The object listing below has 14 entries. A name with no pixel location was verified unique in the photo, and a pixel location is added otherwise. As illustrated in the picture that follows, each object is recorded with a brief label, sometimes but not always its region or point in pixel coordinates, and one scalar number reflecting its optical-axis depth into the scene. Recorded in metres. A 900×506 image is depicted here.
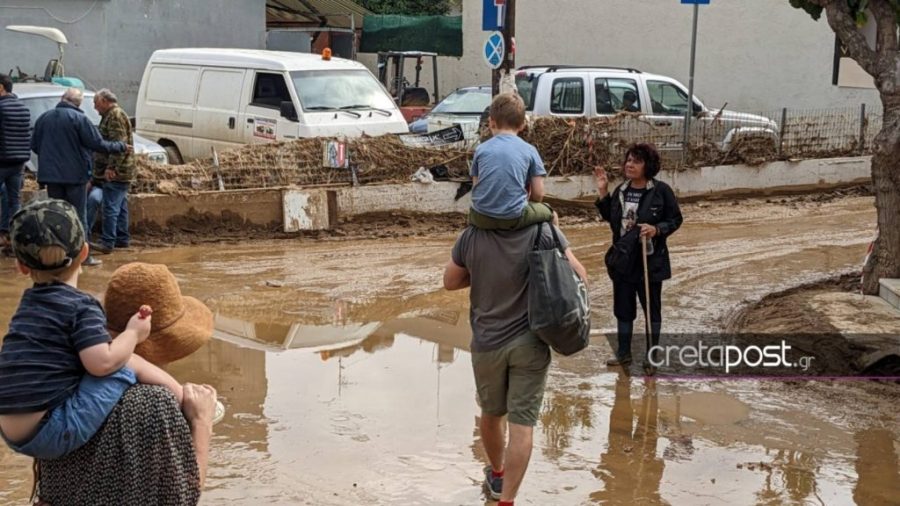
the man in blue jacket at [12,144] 10.94
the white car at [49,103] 13.26
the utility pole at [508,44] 15.27
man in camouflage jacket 11.30
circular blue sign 15.16
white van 14.44
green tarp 27.11
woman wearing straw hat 2.95
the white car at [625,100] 16.22
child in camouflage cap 2.88
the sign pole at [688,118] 15.87
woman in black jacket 7.37
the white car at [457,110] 17.02
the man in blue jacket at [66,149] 10.73
